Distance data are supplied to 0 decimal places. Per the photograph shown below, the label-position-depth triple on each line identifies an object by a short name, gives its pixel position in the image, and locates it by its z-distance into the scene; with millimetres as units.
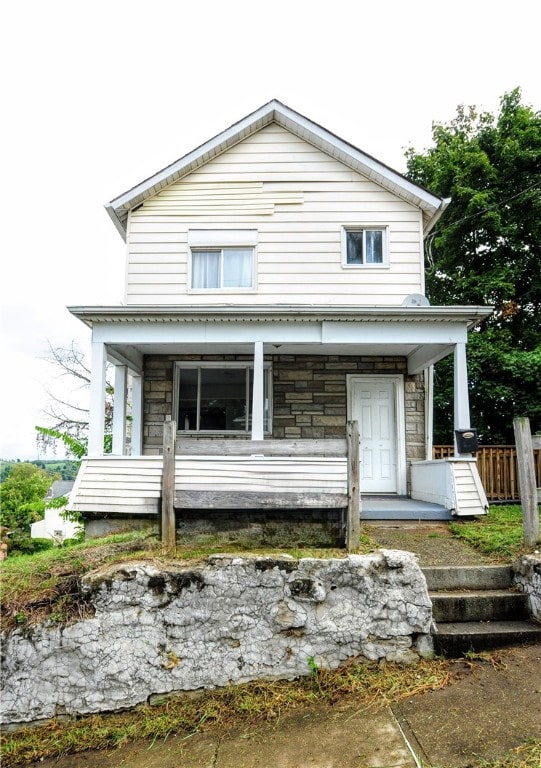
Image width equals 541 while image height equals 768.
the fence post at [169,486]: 4656
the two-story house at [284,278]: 8742
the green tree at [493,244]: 15055
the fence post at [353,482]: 4473
